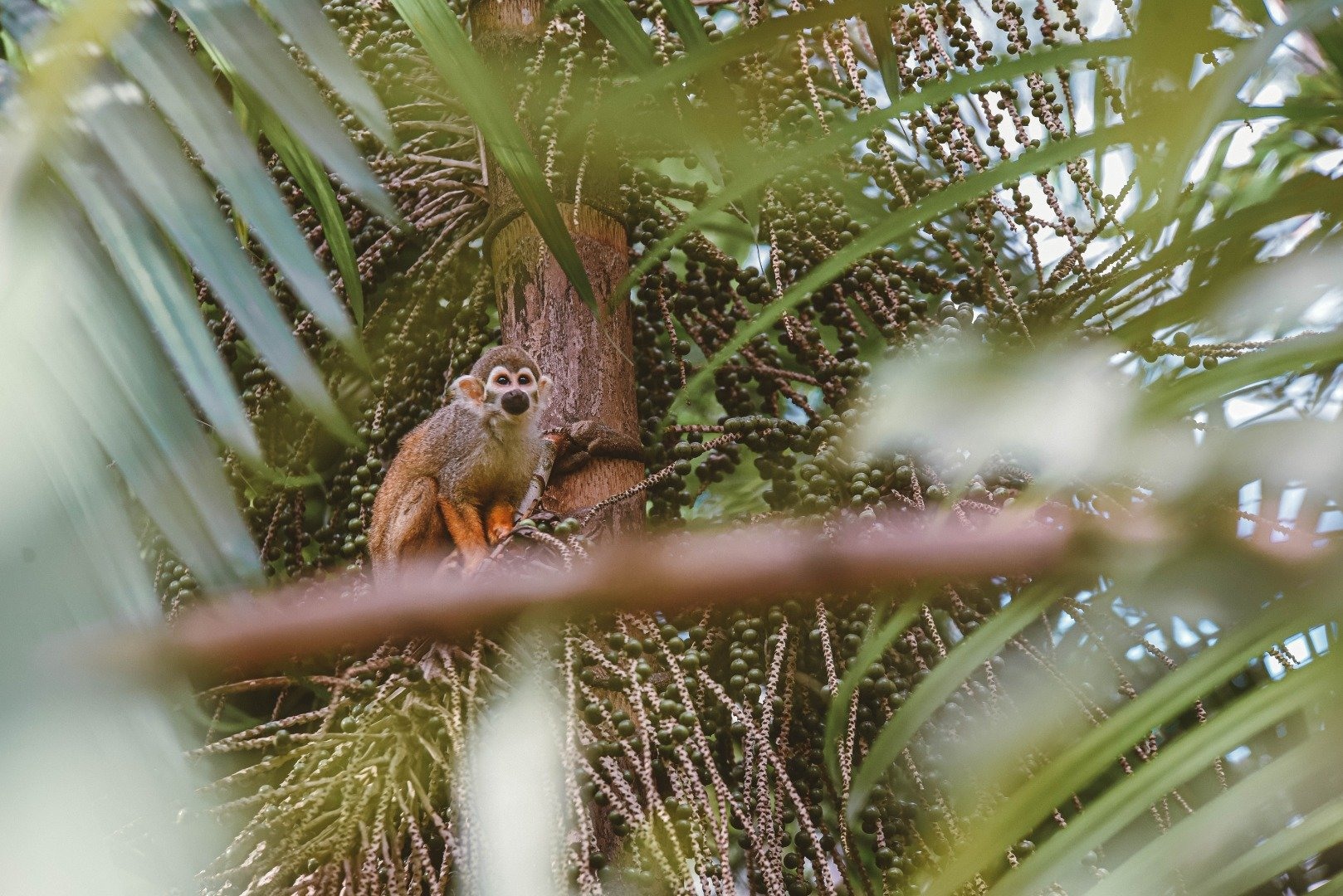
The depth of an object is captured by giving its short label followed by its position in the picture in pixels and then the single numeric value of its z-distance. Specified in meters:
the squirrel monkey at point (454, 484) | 6.16
